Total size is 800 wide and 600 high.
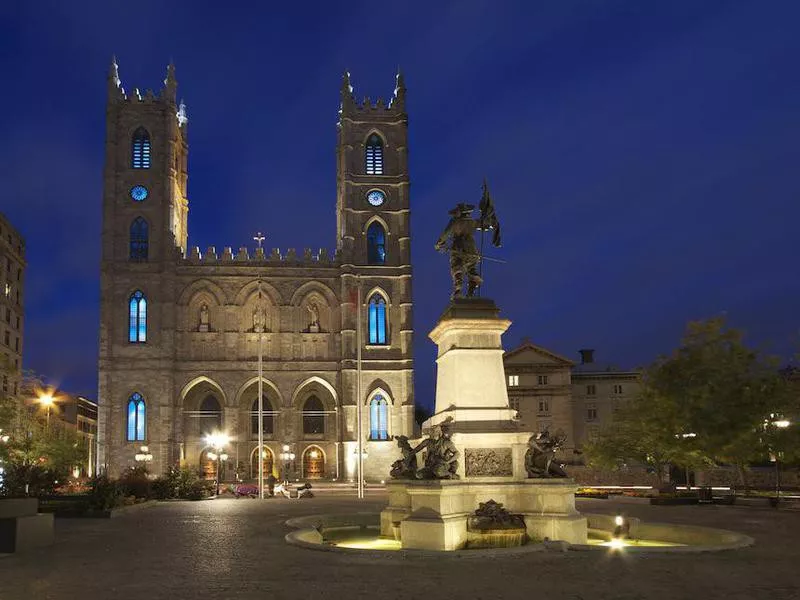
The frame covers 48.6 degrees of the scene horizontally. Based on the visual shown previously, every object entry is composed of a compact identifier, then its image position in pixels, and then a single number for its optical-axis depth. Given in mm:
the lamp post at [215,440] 54225
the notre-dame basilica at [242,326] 61062
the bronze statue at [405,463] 15312
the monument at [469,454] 13844
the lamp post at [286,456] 57362
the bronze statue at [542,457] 14414
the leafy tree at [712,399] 27500
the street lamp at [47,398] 38575
